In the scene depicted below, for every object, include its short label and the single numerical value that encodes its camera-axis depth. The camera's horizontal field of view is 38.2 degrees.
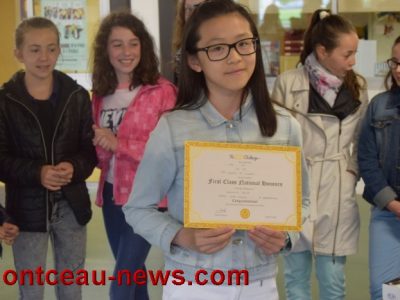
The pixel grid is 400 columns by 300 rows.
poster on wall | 4.94
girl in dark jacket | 2.36
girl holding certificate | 1.57
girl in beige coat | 2.60
